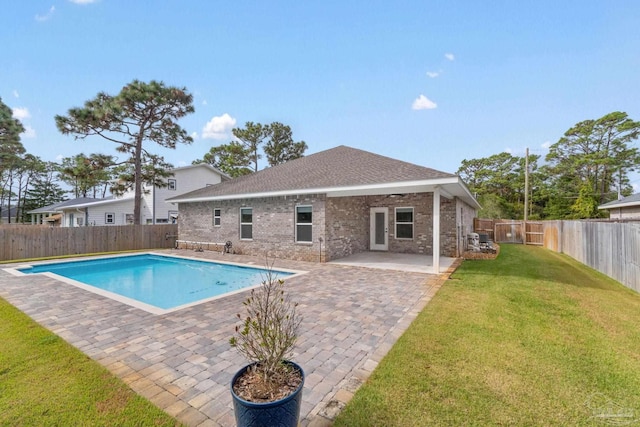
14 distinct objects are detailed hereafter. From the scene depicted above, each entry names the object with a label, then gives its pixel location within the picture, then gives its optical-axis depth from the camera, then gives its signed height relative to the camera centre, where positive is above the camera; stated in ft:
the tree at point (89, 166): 53.67 +10.14
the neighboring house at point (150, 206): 71.26 +2.73
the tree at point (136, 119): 51.96 +19.26
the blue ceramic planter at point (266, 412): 6.05 -4.33
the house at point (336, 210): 31.53 +0.72
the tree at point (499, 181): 101.39 +13.05
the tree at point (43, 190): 122.52 +12.15
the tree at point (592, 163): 86.79 +16.50
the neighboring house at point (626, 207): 55.42 +1.37
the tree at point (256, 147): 96.22 +23.98
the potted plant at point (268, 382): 6.14 -4.08
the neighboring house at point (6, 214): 135.52 +1.70
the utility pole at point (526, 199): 64.78 +1.97
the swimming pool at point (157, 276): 23.66 -6.76
